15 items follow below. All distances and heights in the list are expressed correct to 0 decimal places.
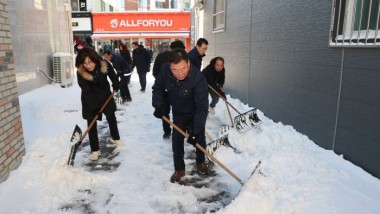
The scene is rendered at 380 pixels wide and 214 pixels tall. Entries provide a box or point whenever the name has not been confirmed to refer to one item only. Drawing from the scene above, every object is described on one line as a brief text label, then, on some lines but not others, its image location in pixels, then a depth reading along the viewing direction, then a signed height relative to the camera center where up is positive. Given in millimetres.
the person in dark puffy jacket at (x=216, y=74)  6109 -538
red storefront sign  21953 +1561
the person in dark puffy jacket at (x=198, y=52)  5695 -112
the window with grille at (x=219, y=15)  10859 +1066
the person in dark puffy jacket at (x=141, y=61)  10711 -501
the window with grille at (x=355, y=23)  3762 +277
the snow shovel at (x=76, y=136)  4176 -1240
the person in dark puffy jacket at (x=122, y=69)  8836 -630
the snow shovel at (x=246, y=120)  5606 -1313
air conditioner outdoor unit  11523 -808
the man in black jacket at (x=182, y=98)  3440 -590
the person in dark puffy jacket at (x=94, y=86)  4148 -545
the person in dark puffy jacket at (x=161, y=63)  4717 -455
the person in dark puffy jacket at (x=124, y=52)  11320 -227
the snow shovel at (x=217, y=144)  4346 -1350
